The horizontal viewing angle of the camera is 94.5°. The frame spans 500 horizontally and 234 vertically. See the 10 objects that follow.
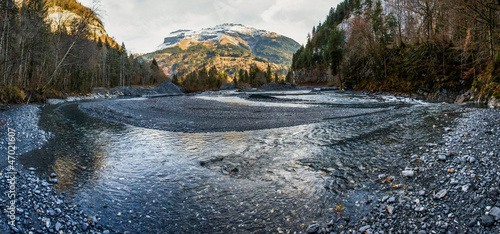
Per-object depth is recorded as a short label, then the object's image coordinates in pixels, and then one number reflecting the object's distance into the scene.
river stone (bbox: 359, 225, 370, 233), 4.03
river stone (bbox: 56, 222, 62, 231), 4.12
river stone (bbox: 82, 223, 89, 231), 4.30
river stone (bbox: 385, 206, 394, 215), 4.38
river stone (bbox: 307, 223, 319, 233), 4.18
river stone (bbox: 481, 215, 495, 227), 3.51
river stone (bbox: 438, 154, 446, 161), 6.24
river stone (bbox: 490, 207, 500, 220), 3.57
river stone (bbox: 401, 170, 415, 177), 5.83
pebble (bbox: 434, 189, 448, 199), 4.54
